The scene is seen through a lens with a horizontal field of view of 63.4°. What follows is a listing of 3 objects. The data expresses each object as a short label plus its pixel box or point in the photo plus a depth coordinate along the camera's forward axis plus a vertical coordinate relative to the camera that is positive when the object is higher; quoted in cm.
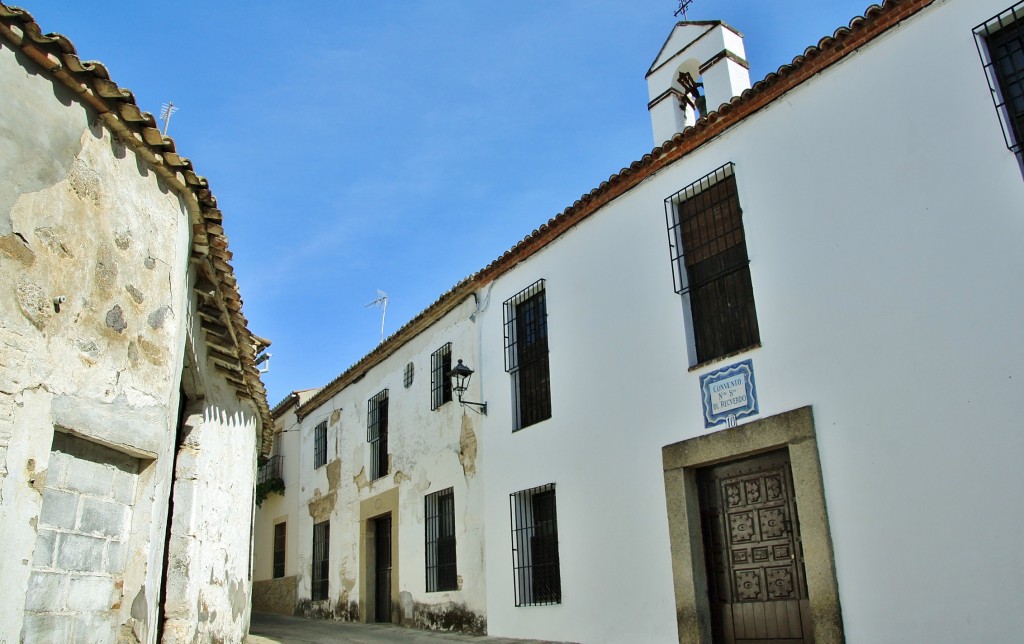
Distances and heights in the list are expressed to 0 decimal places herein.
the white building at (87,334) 413 +144
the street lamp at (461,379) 1026 +249
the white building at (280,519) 1647 +147
